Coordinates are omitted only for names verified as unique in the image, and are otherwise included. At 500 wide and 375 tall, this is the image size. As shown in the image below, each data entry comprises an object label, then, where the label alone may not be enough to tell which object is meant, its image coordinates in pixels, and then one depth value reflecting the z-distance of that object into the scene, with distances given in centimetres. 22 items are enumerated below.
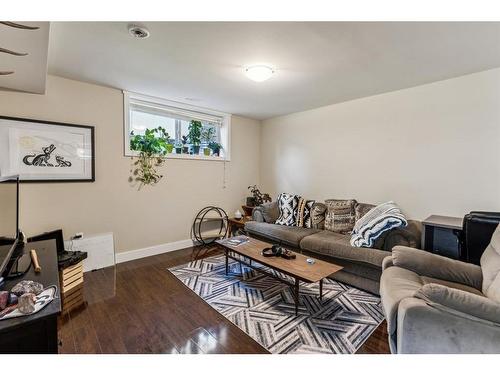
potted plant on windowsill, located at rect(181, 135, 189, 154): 391
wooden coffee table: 203
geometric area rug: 176
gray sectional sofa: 244
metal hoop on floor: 407
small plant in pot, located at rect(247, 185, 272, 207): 456
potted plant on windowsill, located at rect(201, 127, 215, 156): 416
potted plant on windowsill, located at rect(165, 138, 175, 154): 368
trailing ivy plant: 341
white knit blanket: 248
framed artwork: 248
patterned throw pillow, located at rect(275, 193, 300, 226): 369
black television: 144
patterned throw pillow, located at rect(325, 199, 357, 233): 327
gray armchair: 117
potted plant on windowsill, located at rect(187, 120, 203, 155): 399
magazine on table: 289
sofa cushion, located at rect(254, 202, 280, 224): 386
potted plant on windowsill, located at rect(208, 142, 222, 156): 423
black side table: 230
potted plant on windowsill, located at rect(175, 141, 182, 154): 382
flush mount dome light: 234
